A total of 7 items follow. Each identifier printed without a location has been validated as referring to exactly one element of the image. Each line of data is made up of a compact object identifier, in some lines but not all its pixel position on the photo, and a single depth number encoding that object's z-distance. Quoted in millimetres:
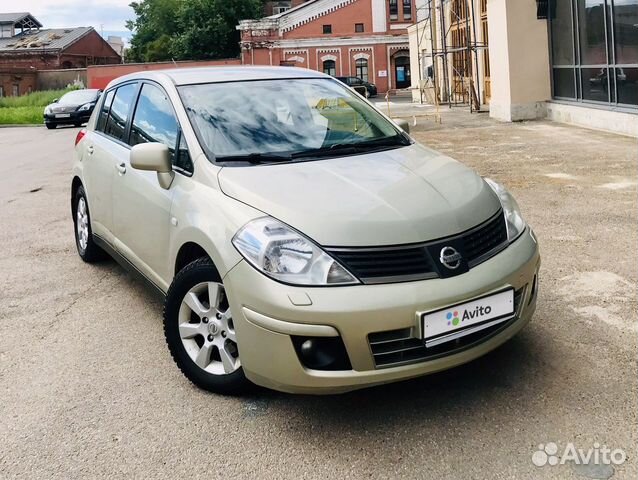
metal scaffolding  22250
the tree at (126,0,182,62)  69562
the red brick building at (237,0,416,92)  51375
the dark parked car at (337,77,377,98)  43450
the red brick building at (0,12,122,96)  57312
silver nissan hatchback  2828
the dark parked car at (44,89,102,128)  25641
